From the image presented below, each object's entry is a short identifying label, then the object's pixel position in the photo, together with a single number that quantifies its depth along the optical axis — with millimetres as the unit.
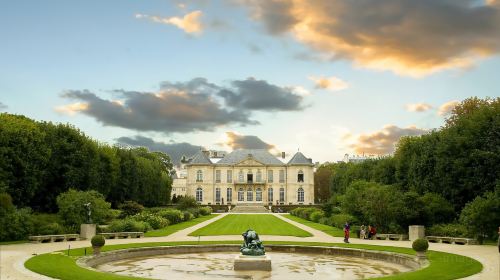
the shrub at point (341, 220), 38000
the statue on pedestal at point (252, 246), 19047
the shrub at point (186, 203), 65938
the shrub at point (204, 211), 66731
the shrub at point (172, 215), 45031
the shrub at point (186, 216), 50781
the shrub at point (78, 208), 32250
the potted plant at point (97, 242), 20266
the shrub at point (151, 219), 38688
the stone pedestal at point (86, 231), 30219
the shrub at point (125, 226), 32938
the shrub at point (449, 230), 29603
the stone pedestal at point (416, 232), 30172
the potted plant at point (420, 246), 19141
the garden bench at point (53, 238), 27970
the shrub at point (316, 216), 50844
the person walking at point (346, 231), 27788
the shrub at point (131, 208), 48750
